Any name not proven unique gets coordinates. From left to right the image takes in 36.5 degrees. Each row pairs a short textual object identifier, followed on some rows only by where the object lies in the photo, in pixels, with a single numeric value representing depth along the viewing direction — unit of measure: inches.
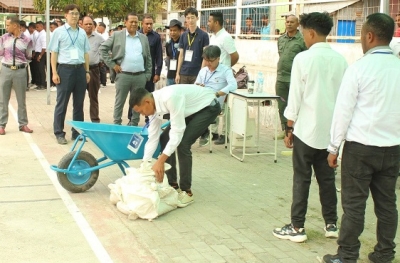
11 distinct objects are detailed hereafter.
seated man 326.6
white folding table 331.3
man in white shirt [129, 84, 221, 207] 226.1
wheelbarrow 242.8
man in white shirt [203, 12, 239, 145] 374.3
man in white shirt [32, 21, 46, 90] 669.3
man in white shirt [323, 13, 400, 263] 169.5
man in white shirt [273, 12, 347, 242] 195.0
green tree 944.0
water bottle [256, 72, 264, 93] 355.4
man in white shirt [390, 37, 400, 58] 265.0
